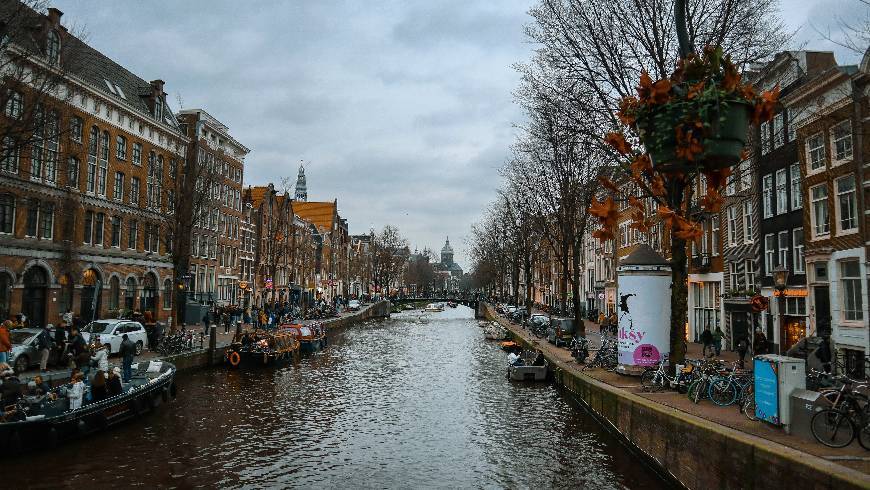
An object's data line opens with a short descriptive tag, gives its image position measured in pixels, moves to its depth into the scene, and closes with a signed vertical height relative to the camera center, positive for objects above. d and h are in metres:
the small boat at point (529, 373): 31.11 -4.09
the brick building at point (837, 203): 24.08 +3.80
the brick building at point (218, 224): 58.47 +6.61
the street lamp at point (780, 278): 20.22 +0.50
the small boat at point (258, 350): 34.66 -3.50
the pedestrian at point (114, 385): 19.50 -3.08
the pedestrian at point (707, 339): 29.72 -2.19
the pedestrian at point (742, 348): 25.73 -2.25
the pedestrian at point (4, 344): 20.88 -1.97
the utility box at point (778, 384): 12.63 -1.86
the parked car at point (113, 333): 28.28 -2.17
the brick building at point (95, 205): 35.25 +5.25
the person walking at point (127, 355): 23.02 -2.53
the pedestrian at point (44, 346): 23.56 -2.31
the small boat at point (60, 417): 15.68 -3.64
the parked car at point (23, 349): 22.64 -2.36
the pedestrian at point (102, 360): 20.87 -2.48
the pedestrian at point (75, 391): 17.33 -2.92
